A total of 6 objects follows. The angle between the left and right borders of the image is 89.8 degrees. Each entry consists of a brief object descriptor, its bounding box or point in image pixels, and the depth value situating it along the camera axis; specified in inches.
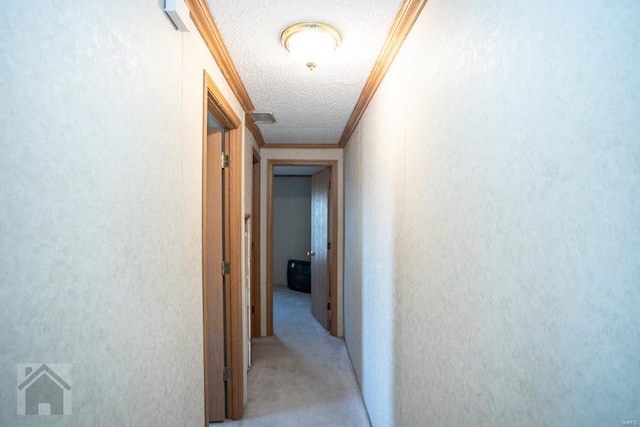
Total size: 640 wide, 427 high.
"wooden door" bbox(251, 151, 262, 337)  153.6
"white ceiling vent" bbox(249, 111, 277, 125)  109.7
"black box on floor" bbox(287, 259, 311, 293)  243.8
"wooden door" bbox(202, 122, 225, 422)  91.0
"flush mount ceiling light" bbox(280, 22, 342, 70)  58.7
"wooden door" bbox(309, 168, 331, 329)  167.8
